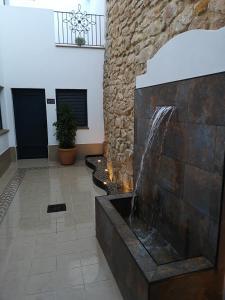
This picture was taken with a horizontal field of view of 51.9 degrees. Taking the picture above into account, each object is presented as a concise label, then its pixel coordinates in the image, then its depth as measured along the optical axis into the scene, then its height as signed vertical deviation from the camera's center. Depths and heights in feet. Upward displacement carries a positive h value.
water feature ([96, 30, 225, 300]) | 4.85 -2.55
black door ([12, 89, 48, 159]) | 19.86 -0.91
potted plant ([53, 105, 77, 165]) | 18.45 -1.77
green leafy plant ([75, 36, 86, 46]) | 18.76 +5.71
